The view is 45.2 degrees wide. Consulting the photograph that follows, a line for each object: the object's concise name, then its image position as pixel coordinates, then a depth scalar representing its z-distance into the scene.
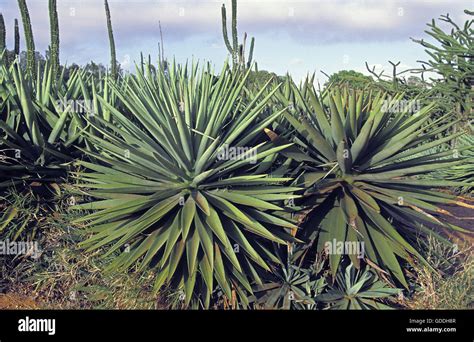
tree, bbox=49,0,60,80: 16.23
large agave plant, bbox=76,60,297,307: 4.64
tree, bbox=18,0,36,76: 15.35
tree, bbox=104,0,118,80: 22.72
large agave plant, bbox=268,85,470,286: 5.02
